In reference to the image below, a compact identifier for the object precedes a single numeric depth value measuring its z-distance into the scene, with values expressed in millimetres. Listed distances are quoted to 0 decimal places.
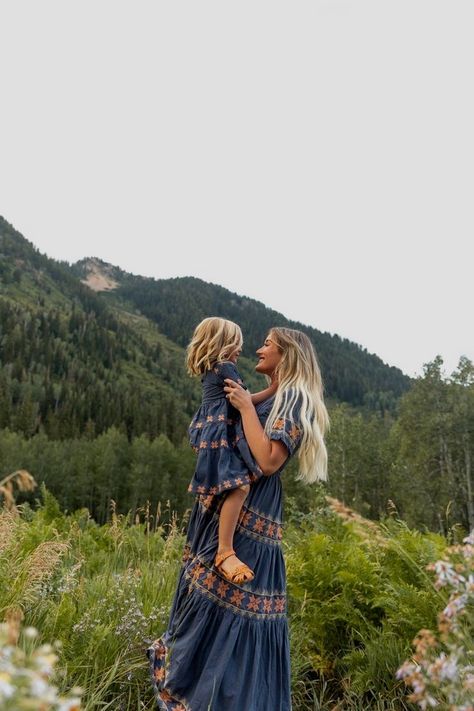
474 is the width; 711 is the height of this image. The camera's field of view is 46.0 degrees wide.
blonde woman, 3061
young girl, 3096
